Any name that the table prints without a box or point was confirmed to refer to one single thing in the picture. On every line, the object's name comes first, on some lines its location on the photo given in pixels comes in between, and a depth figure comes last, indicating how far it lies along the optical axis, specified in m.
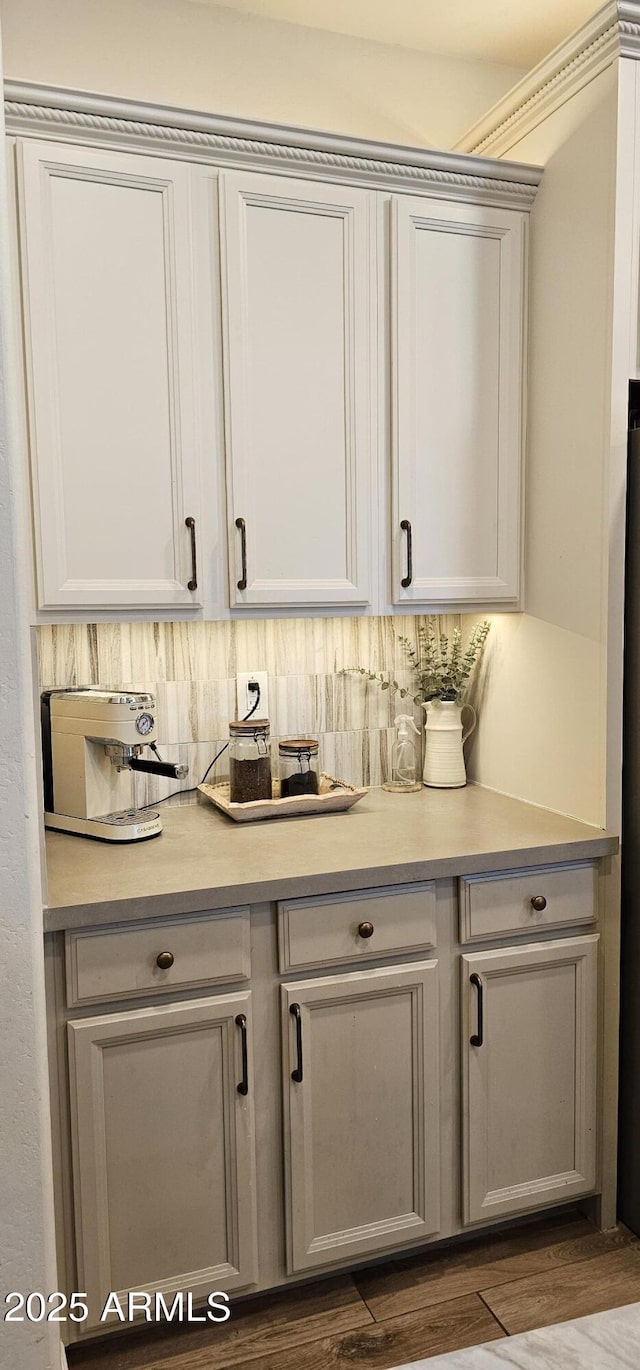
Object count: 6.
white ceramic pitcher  2.45
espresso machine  1.93
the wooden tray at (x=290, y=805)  2.12
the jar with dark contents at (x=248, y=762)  2.16
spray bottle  2.46
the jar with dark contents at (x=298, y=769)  2.24
